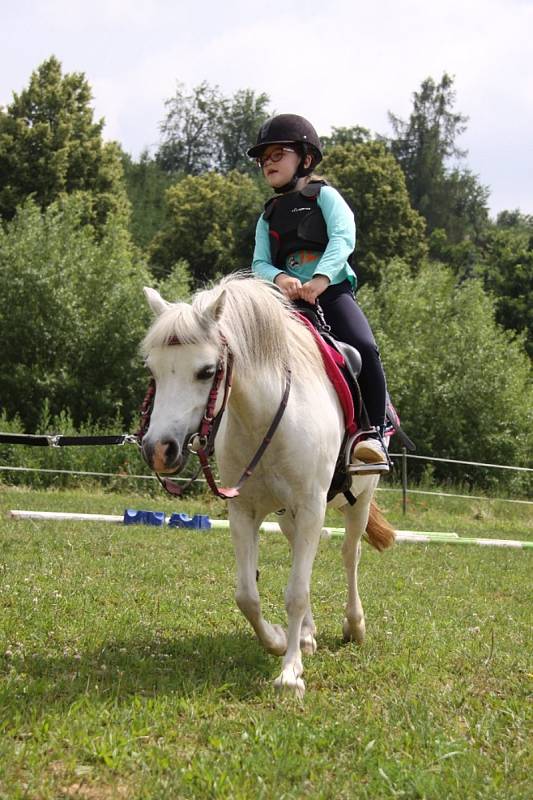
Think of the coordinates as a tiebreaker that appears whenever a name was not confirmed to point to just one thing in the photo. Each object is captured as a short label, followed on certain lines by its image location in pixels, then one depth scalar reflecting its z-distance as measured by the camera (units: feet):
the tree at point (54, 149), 134.51
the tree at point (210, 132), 233.35
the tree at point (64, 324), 90.38
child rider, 18.94
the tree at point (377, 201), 158.92
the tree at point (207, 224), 160.66
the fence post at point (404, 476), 61.77
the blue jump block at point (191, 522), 43.73
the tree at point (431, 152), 217.15
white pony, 14.25
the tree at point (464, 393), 98.87
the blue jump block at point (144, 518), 43.60
